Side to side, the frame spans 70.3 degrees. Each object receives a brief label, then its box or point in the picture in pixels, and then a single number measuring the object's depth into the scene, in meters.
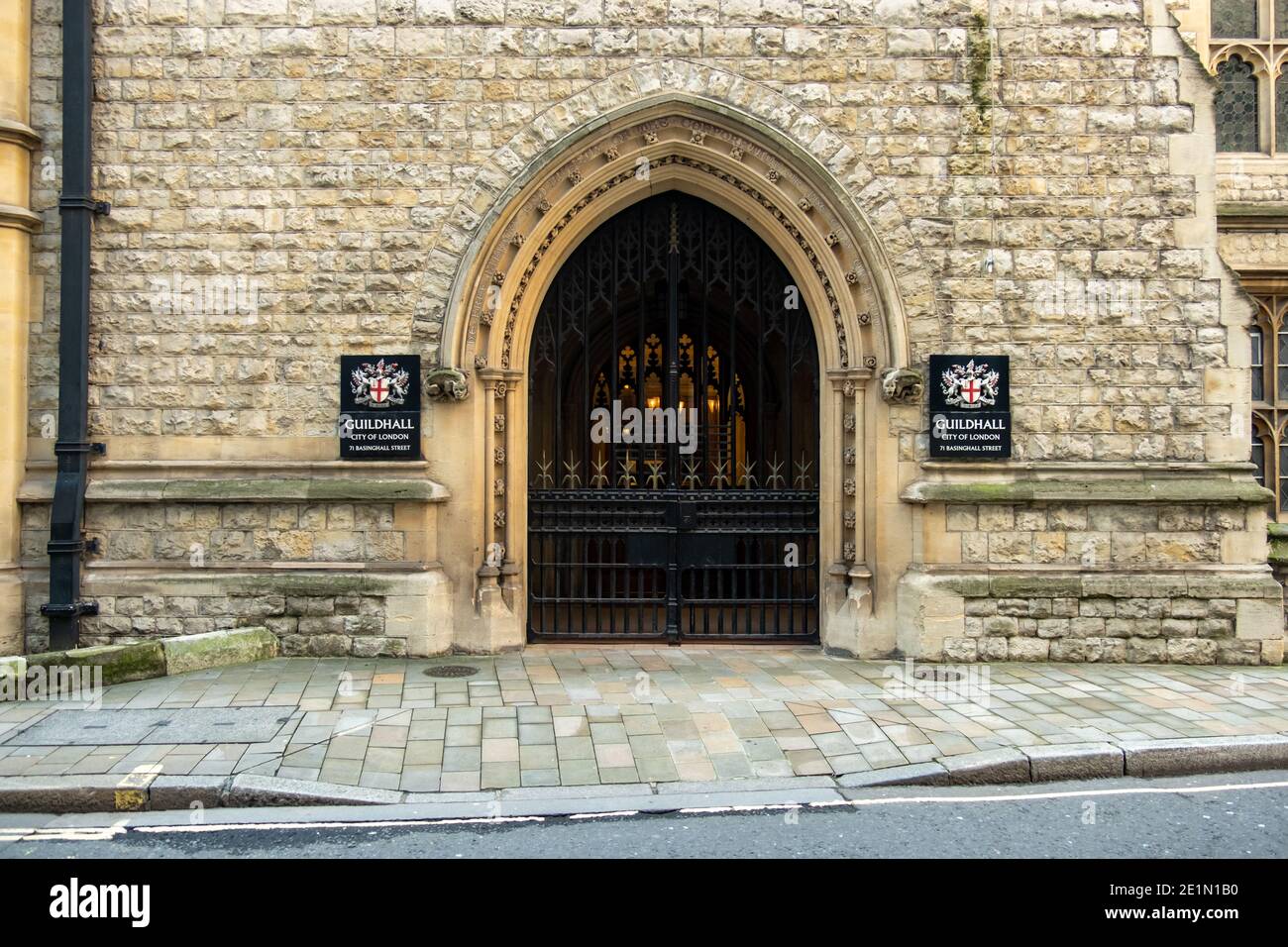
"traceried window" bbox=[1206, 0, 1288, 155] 9.65
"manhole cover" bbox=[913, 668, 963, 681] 7.78
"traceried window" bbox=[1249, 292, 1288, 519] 9.53
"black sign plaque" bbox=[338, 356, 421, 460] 8.43
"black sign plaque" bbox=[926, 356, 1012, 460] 8.45
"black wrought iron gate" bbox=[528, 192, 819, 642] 9.15
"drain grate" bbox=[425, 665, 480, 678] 7.70
